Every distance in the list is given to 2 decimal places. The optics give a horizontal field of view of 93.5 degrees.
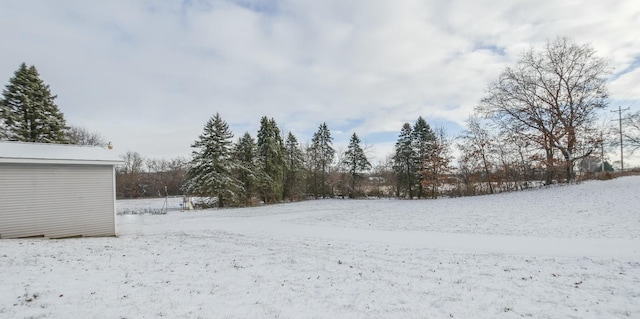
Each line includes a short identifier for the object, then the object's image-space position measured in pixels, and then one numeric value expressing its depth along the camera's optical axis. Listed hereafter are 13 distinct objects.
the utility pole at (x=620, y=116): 22.74
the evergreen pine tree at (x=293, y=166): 36.50
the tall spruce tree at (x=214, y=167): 27.03
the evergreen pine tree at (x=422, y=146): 31.47
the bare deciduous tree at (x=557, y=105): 21.66
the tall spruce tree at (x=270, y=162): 32.84
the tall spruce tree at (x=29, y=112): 20.27
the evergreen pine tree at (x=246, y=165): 29.81
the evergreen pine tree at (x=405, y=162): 32.72
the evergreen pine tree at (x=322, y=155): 39.25
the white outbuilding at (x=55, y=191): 10.30
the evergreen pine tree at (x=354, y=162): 38.59
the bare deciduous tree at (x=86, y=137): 36.29
